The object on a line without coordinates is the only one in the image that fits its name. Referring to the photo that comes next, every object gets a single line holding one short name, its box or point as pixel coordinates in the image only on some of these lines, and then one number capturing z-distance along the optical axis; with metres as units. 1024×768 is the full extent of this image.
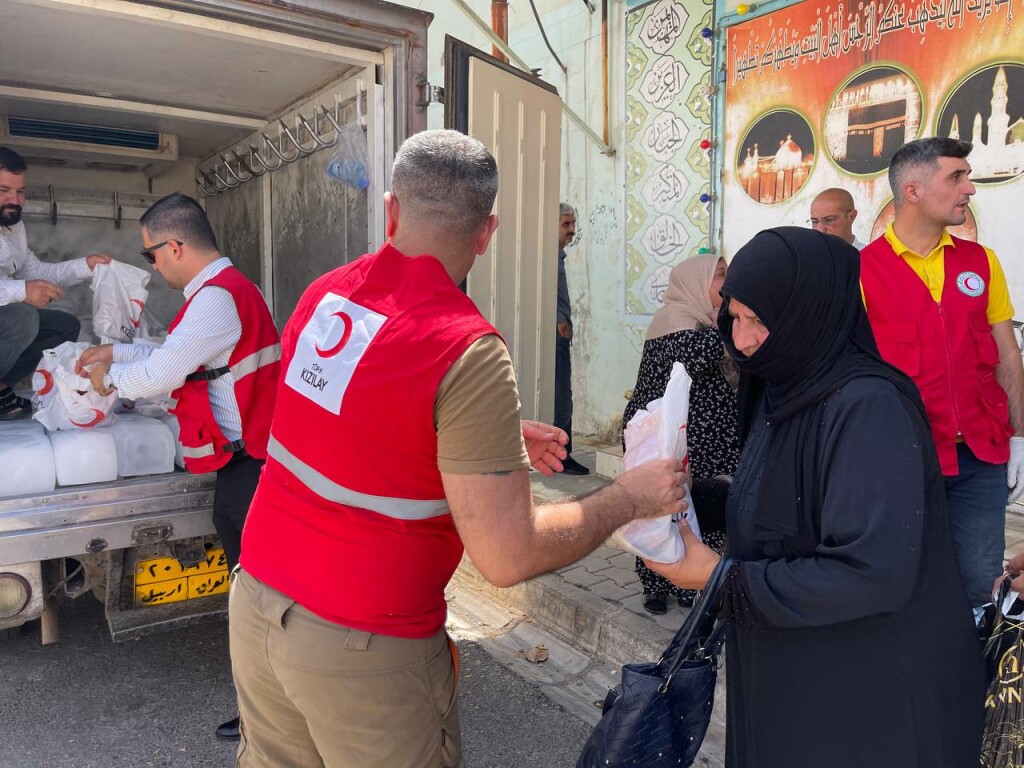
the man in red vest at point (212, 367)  2.78
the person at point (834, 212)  3.79
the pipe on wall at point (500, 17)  5.96
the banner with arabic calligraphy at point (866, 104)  3.96
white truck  2.93
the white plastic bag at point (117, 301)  3.67
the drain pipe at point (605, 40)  6.21
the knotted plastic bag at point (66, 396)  2.99
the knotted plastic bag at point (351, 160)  3.81
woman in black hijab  1.36
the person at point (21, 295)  3.50
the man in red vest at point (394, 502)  1.38
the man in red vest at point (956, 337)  2.70
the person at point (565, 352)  5.61
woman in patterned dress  3.36
